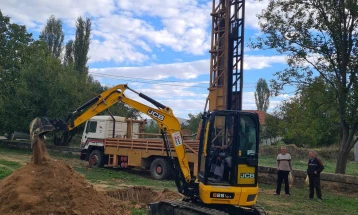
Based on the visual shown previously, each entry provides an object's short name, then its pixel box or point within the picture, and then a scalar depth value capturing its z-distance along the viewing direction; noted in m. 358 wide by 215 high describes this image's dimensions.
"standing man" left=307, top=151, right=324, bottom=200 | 14.08
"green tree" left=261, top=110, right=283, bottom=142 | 48.61
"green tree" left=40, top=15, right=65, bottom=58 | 54.33
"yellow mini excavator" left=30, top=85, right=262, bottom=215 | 8.31
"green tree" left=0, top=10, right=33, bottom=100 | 32.25
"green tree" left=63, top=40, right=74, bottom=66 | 48.34
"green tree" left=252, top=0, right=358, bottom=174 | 16.30
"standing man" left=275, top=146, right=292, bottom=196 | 14.45
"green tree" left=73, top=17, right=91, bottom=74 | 45.50
